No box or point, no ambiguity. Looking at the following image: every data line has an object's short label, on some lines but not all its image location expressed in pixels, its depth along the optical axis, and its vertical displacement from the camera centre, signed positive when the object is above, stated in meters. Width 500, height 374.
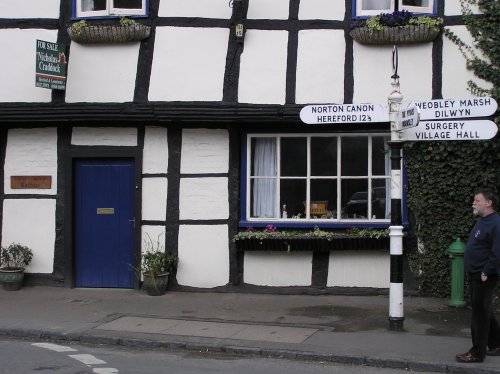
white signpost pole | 7.69 -0.17
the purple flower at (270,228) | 10.10 -0.31
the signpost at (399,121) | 7.36 +1.01
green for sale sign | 9.77 +2.11
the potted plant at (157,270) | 9.91 -0.97
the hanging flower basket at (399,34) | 9.64 +2.57
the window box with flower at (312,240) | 9.83 -0.48
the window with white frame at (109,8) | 10.31 +3.14
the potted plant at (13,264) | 10.33 -0.94
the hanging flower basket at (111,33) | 10.07 +2.66
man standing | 6.39 -0.61
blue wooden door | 10.45 -0.28
